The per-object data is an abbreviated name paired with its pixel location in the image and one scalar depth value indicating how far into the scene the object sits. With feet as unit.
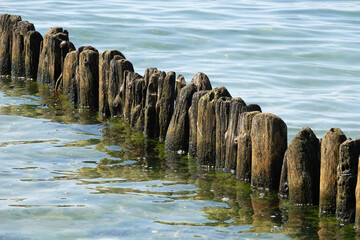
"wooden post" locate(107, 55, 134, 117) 66.33
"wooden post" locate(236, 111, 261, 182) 49.62
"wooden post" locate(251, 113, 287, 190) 47.60
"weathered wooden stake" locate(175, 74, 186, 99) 59.88
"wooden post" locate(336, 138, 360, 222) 40.96
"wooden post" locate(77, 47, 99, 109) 70.18
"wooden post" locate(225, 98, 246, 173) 51.16
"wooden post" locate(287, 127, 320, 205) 44.68
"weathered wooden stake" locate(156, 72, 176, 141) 59.52
